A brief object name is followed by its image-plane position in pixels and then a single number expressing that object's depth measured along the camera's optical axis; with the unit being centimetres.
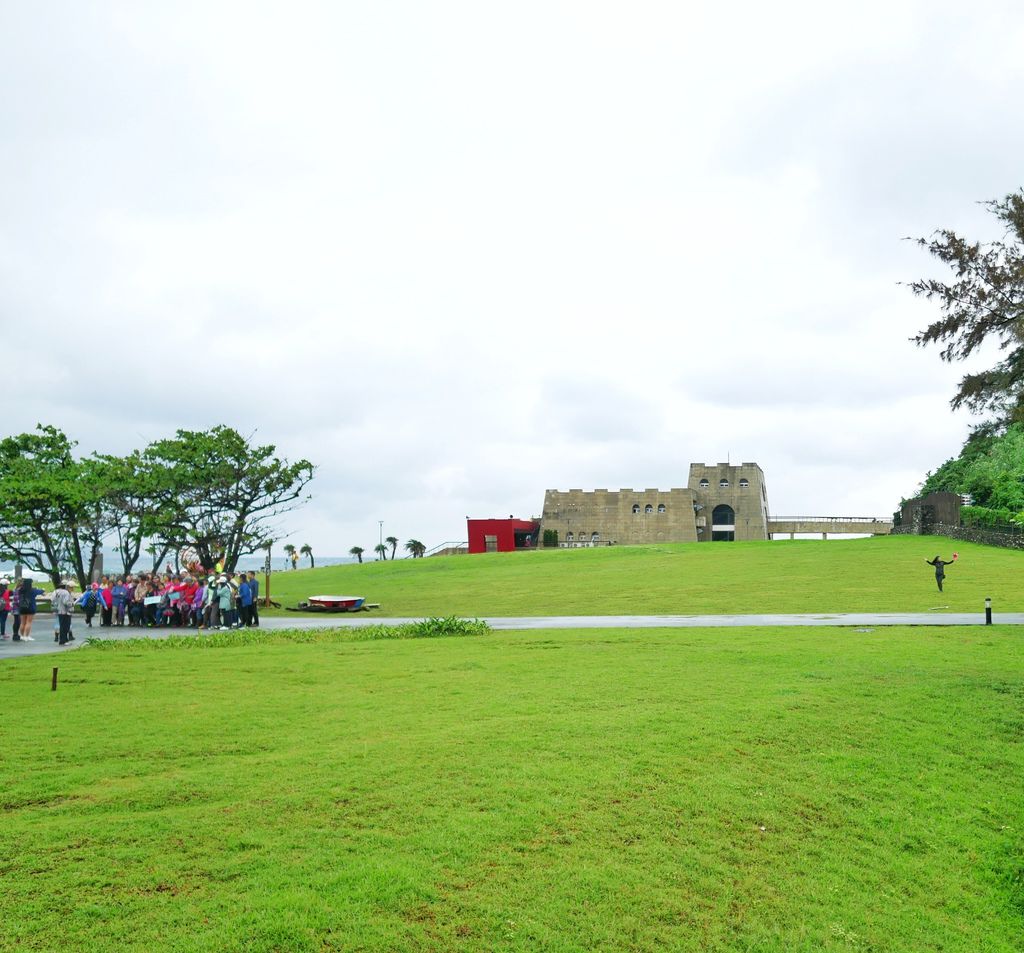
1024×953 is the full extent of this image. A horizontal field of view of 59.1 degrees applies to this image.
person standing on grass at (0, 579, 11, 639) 2621
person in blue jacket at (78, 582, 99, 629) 3177
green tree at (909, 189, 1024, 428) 1772
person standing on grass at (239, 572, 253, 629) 2845
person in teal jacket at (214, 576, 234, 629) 2778
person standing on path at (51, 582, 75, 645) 2381
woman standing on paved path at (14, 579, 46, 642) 2497
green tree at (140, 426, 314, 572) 3938
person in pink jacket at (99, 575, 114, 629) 3127
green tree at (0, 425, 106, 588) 3725
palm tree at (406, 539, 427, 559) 9144
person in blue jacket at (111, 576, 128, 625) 3177
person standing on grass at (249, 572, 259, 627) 2913
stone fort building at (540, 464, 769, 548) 9162
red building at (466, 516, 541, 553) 8650
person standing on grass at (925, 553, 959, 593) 3330
